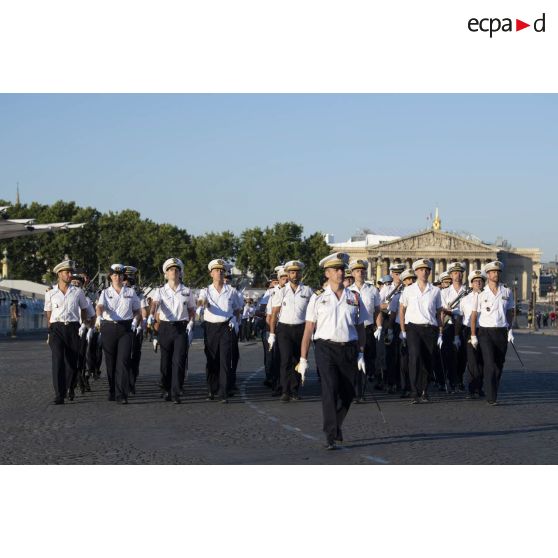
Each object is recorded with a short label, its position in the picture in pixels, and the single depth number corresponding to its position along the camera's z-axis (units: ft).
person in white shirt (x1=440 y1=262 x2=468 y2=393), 53.36
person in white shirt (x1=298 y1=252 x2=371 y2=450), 31.71
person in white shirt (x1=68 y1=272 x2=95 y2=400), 46.48
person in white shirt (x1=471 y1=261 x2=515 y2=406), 44.52
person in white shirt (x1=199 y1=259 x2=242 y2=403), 46.06
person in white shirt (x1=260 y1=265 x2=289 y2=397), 50.13
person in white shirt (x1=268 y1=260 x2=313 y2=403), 47.26
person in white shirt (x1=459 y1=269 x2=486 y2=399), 48.52
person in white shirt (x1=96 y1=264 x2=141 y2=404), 44.98
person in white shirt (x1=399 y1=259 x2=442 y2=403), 46.16
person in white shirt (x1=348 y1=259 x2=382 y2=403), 49.57
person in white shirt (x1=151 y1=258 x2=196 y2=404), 45.21
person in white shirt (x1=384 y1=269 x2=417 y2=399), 50.93
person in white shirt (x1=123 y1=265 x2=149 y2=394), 49.67
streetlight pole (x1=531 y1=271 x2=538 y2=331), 242.17
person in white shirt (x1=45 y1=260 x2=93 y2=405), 44.83
